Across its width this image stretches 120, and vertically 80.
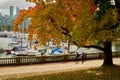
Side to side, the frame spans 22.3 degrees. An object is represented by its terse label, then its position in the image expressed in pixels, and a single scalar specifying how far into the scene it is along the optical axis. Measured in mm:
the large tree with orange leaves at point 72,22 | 24688
